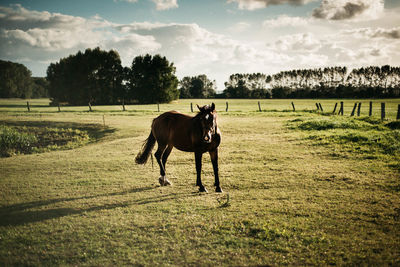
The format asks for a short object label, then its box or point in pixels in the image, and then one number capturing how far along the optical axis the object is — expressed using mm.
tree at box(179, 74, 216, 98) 101831
